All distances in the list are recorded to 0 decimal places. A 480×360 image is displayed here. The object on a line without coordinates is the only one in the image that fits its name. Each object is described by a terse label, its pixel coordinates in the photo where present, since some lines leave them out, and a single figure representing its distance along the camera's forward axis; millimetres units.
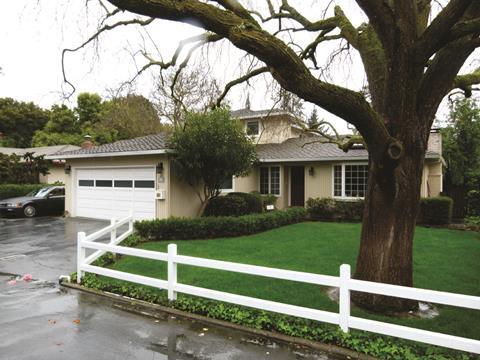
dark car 18031
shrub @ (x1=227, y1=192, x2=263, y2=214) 15328
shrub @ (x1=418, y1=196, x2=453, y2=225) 15164
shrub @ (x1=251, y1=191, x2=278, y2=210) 18344
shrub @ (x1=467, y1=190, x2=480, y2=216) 13594
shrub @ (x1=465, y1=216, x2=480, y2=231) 12177
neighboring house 26288
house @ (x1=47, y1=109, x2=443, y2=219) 14795
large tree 4062
